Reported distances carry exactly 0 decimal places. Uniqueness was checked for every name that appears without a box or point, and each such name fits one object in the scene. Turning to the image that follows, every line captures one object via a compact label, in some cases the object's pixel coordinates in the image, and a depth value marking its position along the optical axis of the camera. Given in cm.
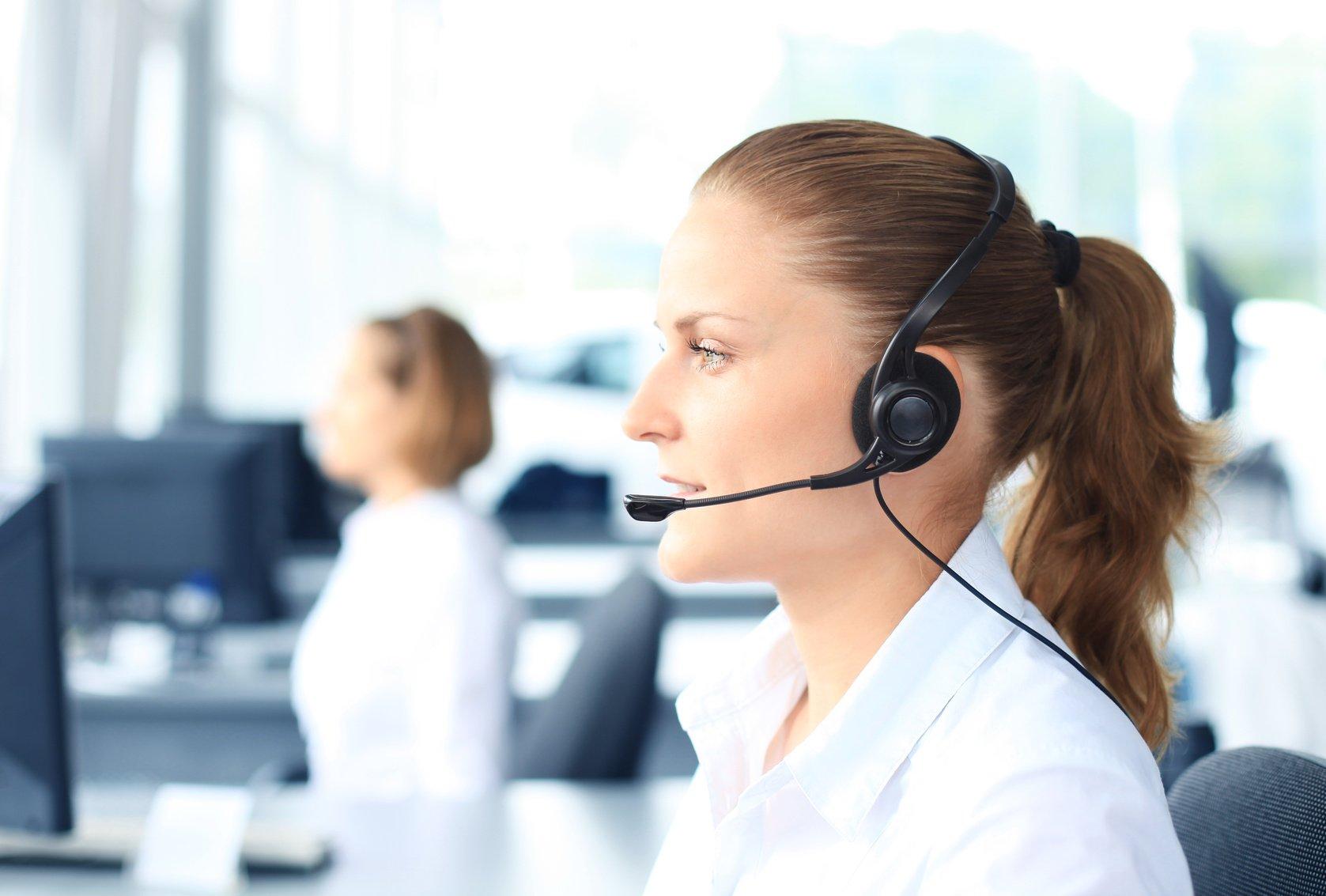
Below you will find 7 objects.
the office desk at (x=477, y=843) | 198
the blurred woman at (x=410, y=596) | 279
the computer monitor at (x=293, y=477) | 401
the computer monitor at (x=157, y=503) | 342
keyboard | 200
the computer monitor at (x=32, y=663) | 198
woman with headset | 163
